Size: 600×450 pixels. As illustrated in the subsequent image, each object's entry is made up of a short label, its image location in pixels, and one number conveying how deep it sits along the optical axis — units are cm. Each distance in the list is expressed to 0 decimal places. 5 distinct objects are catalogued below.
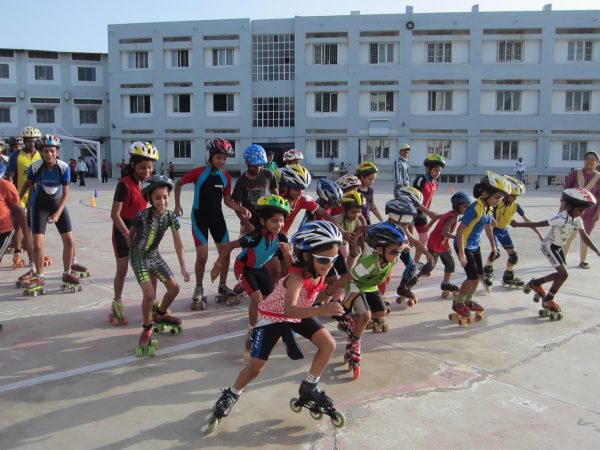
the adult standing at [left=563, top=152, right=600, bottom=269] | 914
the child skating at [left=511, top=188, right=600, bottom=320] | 646
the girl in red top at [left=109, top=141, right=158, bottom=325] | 561
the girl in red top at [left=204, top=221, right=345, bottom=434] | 373
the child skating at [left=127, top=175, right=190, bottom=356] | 504
